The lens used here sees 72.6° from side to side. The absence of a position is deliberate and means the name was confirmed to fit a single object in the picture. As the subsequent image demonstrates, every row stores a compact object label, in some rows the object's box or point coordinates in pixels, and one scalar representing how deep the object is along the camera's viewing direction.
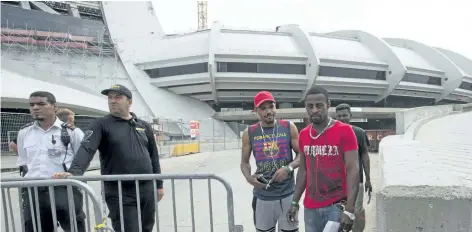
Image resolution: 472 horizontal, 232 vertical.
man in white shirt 2.88
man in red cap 2.80
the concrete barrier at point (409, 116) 13.76
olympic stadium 37.44
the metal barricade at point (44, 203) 2.31
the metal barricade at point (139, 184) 2.60
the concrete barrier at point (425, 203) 1.30
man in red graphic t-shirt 2.20
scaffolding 35.03
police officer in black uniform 2.74
